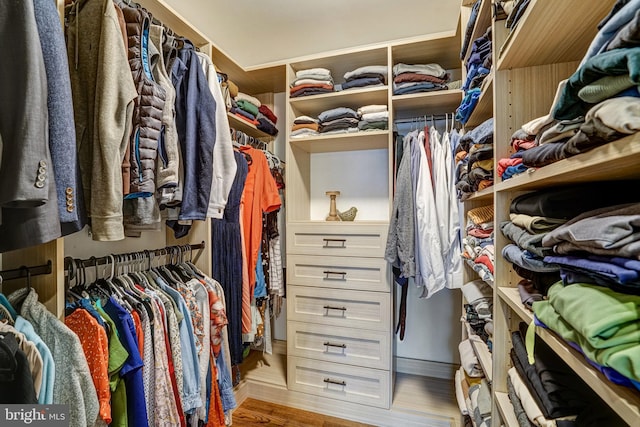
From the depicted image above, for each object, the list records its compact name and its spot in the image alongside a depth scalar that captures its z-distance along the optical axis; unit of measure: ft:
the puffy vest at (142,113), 3.04
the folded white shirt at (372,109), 5.95
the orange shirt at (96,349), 2.81
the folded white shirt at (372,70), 5.90
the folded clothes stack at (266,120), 6.72
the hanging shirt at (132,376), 3.07
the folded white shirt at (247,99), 6.24
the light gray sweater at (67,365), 2.61
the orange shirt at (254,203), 5.81
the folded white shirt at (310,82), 6.23
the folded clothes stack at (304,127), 6.40
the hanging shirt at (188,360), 3.76
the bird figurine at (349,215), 6.65
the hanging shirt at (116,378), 2.96
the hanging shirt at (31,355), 2.36
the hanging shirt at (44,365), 2.47
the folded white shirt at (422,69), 5.69
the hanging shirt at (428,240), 4.99
